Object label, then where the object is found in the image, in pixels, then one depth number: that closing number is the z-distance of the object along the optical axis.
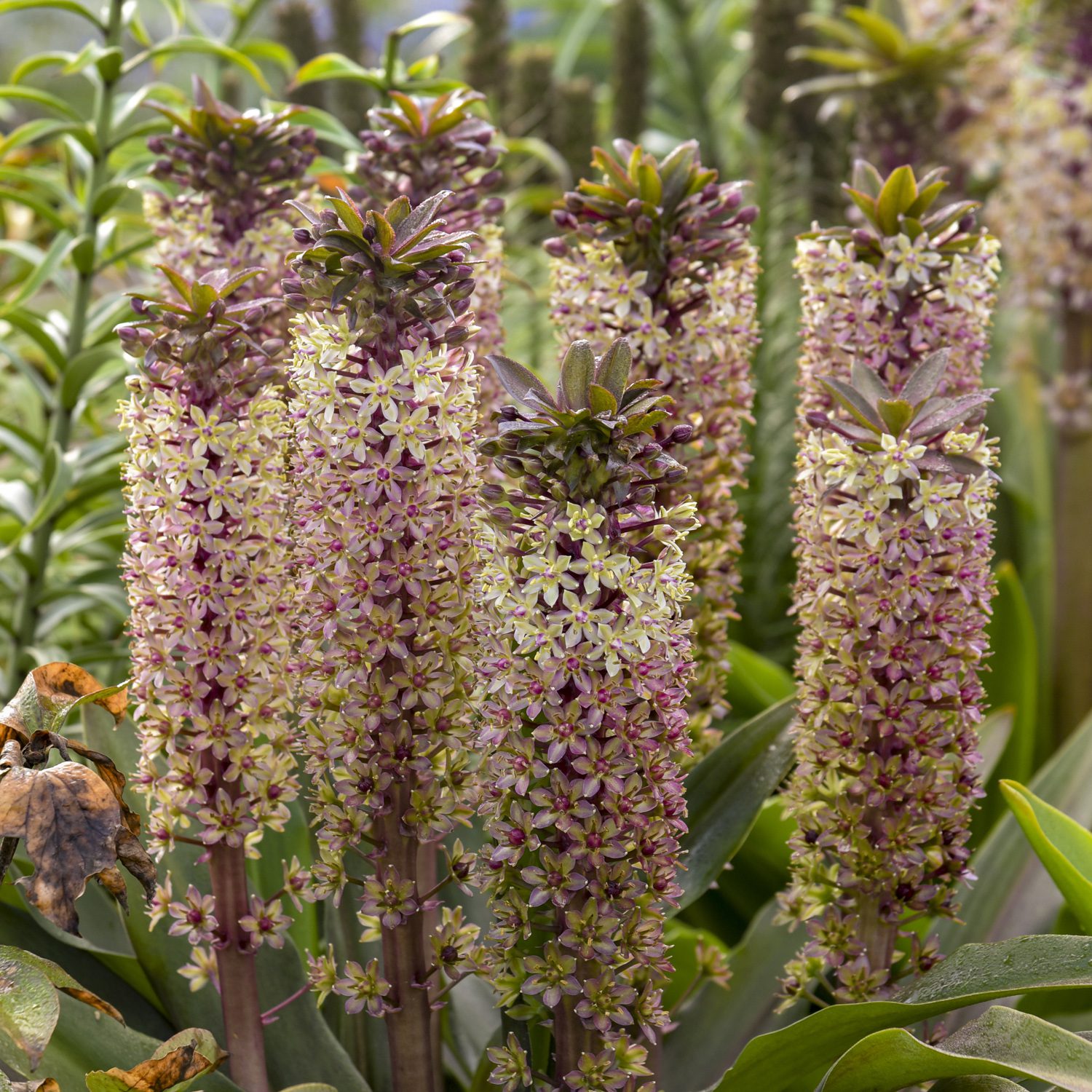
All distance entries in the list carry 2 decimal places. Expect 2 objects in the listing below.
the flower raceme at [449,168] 1.01
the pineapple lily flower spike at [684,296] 0.91
